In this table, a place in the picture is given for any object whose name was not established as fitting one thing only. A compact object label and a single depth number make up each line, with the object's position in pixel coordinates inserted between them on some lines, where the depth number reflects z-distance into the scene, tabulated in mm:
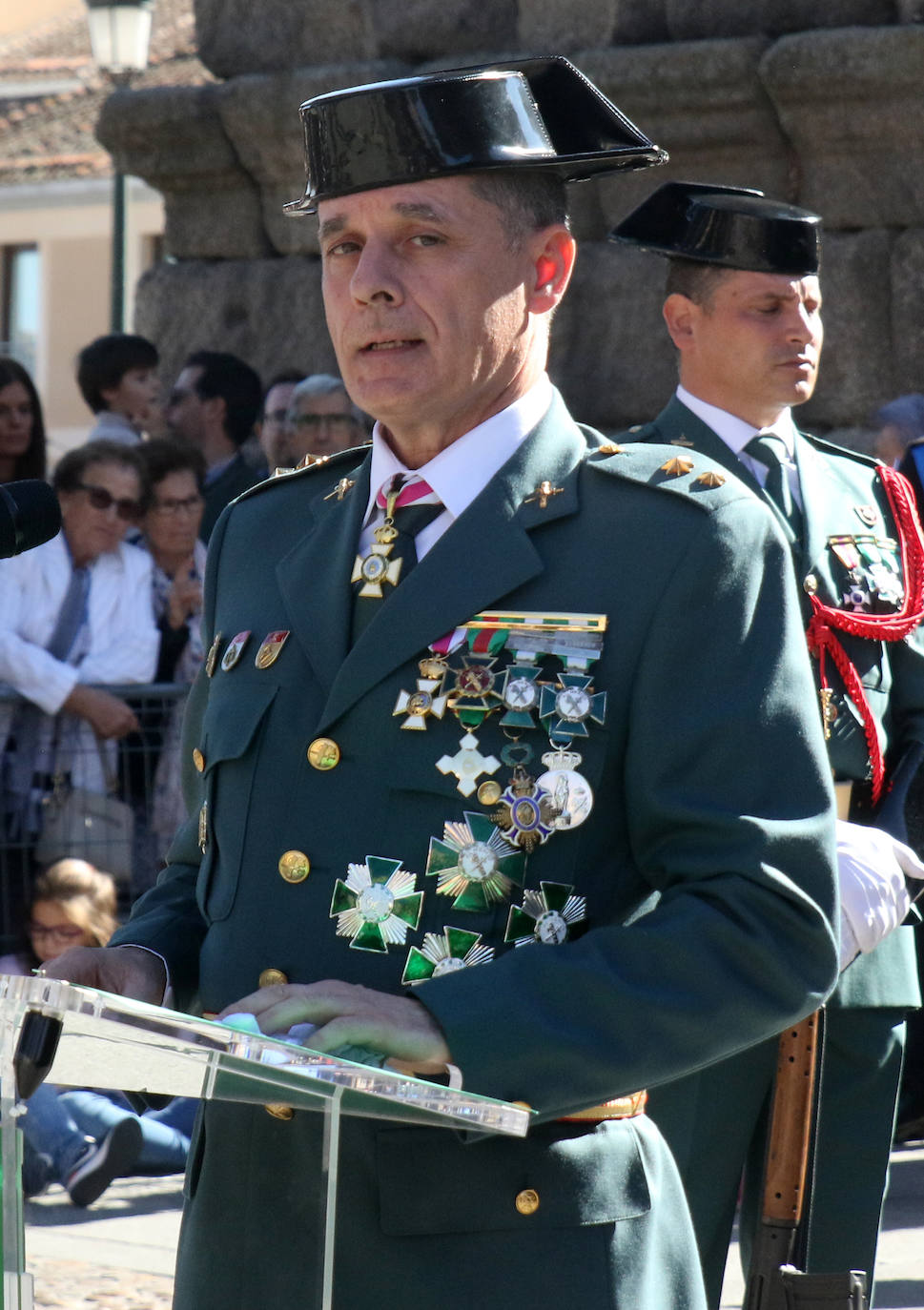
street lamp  25172
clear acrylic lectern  3299
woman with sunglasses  11984
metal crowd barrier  12062
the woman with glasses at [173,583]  12508
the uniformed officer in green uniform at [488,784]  3840
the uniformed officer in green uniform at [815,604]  6828
